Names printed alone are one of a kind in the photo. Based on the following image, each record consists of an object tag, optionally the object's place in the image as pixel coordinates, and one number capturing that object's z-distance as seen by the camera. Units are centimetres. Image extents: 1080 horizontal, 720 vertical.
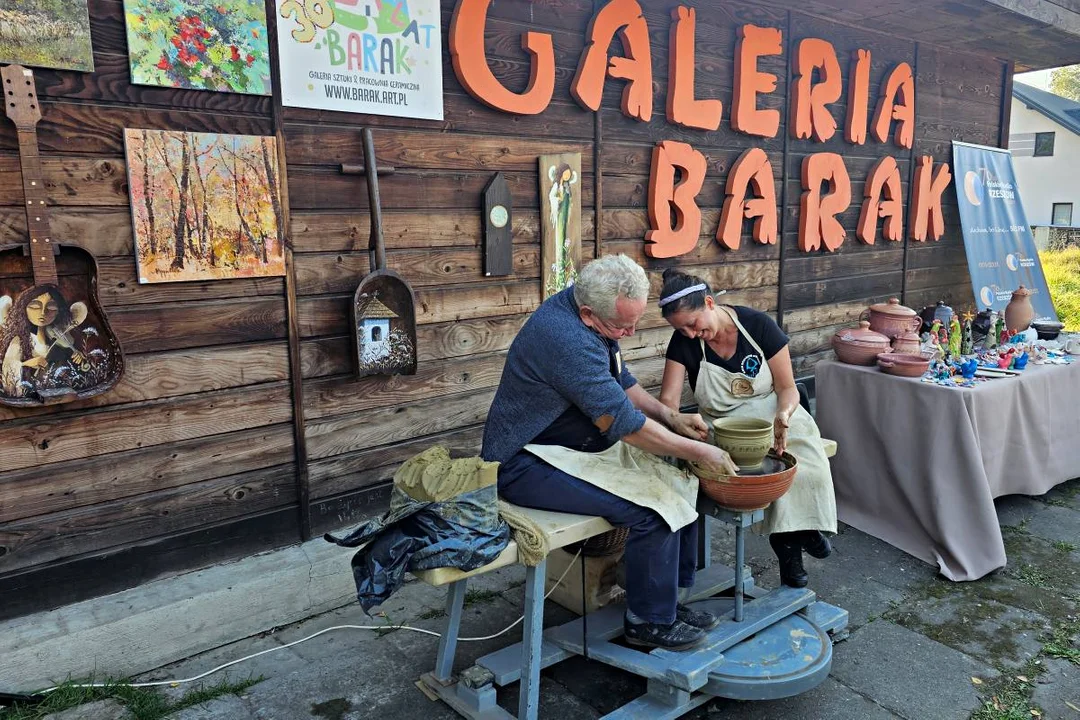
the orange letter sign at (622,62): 430
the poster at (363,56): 328
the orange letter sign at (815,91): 560
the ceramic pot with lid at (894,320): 454
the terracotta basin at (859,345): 436
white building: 2644
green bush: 1092
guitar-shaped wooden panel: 268
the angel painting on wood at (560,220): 421
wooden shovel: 349
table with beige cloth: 388
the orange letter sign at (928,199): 682
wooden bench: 253
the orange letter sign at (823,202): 577
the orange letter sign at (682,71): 471
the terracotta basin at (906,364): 410
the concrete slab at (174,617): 283
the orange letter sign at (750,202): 523
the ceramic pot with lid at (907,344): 434
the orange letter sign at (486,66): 371
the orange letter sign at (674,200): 477
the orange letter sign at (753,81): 516
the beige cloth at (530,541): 253
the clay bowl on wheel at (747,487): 272
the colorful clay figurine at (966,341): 488
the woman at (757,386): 327
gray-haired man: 268
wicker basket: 327
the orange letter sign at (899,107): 630
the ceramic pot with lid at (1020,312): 543
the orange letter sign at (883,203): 632
